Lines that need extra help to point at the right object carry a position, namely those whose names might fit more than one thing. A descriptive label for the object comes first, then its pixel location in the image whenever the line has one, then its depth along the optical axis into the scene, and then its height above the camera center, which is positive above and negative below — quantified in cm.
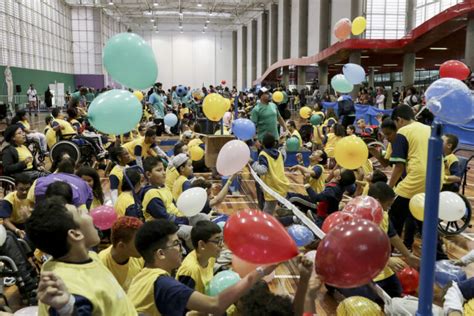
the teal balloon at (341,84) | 825 +32
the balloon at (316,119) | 1013 -40
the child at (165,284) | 184 -79
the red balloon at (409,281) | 360 -146
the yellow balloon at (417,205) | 372 -87
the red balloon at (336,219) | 256 -70
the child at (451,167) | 473 -71
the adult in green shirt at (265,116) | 717 -24
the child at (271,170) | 491 -76
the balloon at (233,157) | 422 -54
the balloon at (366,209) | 270 -66
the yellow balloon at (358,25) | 964 +167
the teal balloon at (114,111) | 357 -8
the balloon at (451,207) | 378 -90
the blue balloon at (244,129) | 634 -39
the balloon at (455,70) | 511 +37
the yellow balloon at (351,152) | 423 -48
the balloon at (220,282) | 259 -107
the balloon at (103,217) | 352 -92
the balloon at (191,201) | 370 -84
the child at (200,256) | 259 -93
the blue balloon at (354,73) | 685 +44
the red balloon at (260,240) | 185 -58
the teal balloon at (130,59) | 365 +35
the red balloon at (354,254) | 176 -61
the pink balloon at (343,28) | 928 +154
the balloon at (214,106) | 697 -7
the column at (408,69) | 1755 +129
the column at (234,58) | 4153 +407
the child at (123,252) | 245 -87
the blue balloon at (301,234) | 432 -131
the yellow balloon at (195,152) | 740 -86
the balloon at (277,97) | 1117 +11
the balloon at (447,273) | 343 -133
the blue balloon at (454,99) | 277 +1
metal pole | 136 -37
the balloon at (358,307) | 254 -119
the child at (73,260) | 153 -58
